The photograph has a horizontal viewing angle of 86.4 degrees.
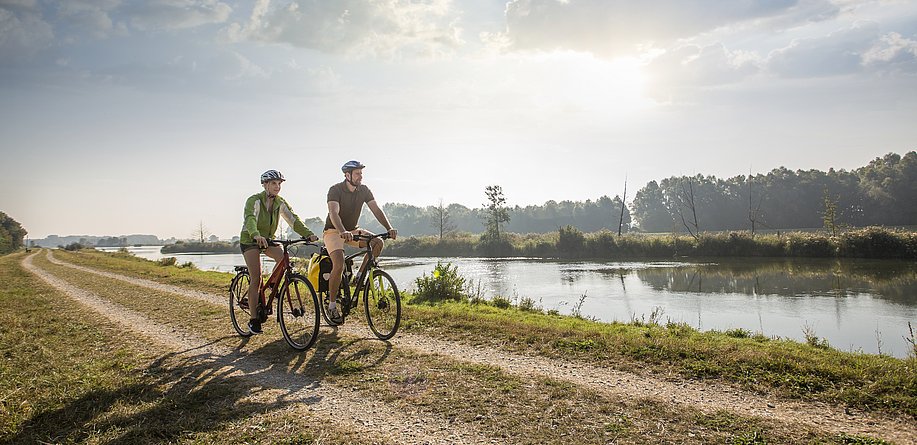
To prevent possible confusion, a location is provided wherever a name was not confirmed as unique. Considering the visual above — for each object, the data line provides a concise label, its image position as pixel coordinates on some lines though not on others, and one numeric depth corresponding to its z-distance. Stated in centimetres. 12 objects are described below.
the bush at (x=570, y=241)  4216
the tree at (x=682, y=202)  9856
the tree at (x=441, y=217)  6304
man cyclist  665
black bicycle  690
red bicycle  633
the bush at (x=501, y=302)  1228
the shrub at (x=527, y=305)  1176
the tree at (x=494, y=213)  5172
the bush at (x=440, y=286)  1336
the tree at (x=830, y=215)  3078
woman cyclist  655
